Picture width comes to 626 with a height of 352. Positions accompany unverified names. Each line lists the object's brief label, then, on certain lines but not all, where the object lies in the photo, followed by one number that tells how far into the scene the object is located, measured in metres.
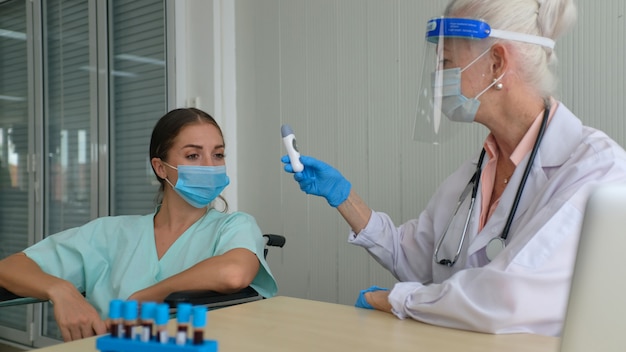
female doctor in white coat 1.05
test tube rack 0.56
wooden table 0.95
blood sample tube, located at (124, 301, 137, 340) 0.59
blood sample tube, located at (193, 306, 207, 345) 0.57
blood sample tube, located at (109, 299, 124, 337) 0.60
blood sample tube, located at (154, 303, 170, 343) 0.57
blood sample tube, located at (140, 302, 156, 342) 0.58
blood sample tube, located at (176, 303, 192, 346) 0.57
